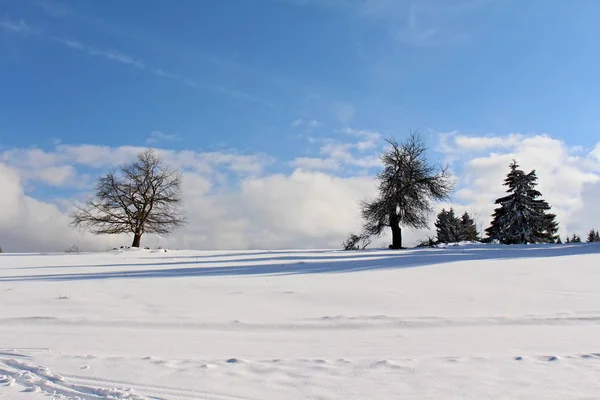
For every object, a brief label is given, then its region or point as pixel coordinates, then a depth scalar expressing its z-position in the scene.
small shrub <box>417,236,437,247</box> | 30.69
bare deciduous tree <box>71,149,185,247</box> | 28.23
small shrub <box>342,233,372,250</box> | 31.88
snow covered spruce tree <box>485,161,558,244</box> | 36.97
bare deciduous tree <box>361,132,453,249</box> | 28.80
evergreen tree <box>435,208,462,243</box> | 50.47
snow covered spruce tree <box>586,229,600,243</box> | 59.03
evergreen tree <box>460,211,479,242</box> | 53.26
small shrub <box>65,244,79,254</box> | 24.45
